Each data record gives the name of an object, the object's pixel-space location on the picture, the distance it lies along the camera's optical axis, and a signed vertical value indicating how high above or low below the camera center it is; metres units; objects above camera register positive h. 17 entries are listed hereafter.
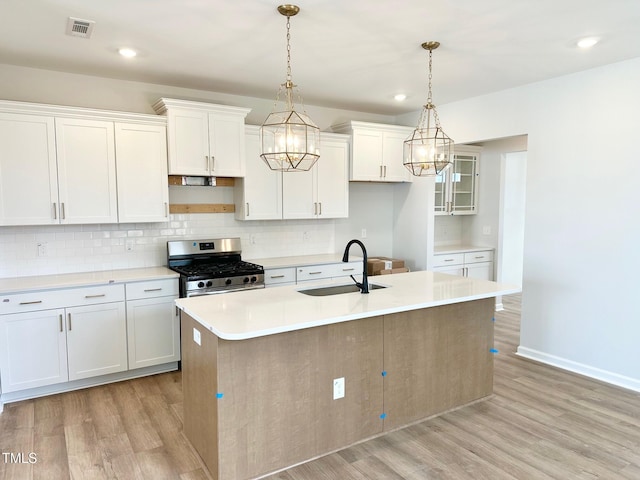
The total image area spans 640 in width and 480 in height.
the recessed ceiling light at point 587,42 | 3.10 +1.19
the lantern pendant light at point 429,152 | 3.19 +0.41
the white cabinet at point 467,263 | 5.66 -0.73
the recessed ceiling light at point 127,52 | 3.29 +1.18
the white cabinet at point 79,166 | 3.45 +0.35
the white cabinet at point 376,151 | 5.11 +0.68
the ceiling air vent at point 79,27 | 2.77 +1.17
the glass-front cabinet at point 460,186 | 6.09 +0.32
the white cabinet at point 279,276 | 4.38 -0.69
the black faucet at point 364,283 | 2.96 -0.51
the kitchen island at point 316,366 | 2.34 -0.96
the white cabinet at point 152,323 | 3.74 -1.00
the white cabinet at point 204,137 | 3.99 +0.66
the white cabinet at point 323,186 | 4.78 +0.24
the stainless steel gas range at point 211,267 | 3.85 -0.57
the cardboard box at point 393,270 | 5.21 -0.75
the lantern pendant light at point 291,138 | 2.61 +0.42
